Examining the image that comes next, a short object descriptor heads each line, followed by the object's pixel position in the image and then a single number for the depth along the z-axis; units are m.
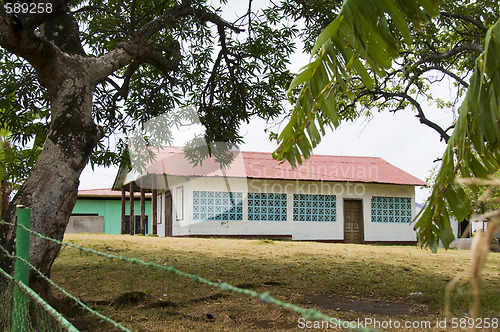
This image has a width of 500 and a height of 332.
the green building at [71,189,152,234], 28.92
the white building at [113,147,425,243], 20.66
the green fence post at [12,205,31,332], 3.49
